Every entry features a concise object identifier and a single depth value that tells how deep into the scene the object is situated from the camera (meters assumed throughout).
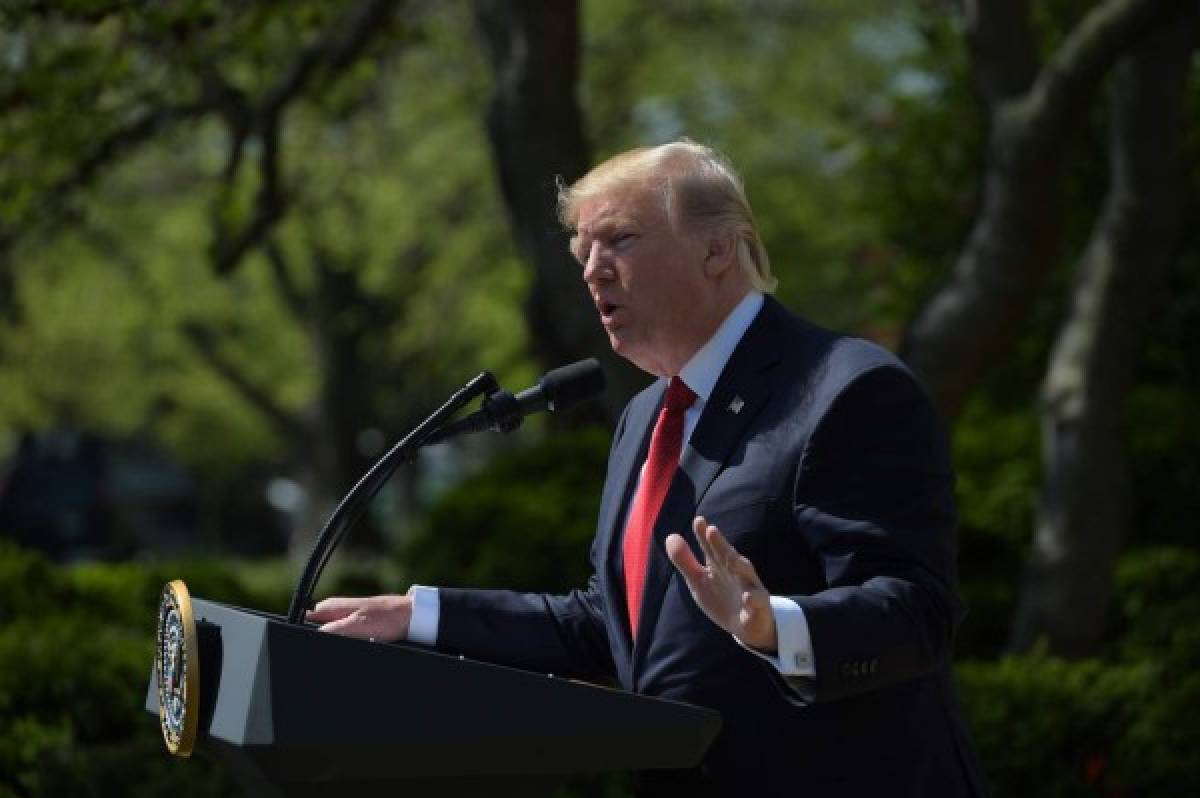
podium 5.63
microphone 6.66
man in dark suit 6.00
